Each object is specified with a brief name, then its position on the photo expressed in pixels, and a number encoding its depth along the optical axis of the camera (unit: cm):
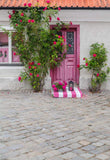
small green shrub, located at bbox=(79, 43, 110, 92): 916
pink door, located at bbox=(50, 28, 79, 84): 994
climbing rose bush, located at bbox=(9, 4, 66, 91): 901
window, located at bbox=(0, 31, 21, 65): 965
